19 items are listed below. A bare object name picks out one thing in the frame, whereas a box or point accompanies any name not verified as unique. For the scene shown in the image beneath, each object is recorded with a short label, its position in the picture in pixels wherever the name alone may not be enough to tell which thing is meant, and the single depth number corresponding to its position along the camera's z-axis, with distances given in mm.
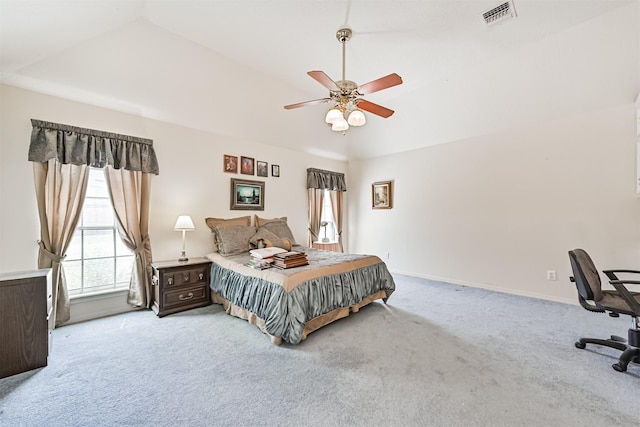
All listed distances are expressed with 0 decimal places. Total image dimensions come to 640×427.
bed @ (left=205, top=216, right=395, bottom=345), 2408
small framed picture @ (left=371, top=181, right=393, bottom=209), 5458
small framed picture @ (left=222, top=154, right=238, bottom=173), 4148
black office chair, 1976
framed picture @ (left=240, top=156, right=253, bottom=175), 4352
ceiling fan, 2146
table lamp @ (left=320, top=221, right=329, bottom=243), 5773
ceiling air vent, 2384
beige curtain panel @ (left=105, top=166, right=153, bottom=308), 3148
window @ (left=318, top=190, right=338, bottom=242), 5945
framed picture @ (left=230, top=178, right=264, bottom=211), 4242
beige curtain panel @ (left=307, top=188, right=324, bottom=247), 5398
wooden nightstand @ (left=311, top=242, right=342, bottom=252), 5484
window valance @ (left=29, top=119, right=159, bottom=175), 2664
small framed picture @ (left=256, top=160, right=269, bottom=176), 4566
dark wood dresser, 1922
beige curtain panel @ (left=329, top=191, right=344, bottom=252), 5965
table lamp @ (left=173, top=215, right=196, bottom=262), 3338
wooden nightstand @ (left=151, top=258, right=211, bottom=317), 3059
